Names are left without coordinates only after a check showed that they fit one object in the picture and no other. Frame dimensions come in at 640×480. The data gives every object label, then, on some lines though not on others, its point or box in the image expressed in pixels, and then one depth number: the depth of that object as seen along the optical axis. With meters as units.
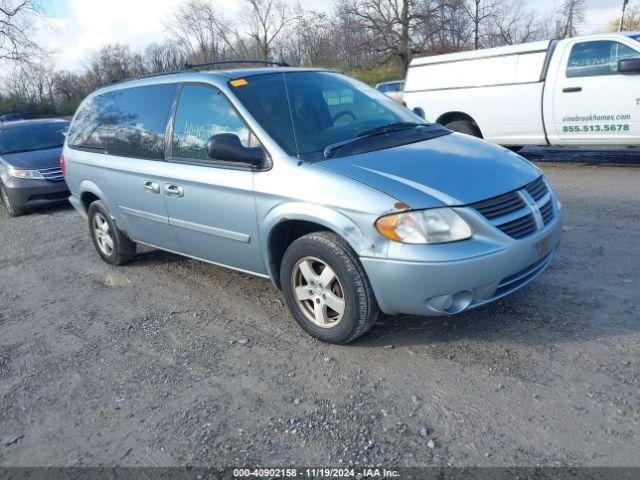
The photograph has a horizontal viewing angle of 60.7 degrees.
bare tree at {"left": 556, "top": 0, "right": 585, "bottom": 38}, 43.66
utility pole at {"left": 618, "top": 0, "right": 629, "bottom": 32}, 37.09
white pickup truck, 7.81
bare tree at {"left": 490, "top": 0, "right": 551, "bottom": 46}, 41.97
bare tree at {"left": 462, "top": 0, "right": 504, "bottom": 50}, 41.16
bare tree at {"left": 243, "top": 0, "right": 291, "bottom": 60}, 43.11
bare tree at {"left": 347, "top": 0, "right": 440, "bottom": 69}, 40.53
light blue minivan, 3.14
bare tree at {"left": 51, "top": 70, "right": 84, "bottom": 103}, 51.22
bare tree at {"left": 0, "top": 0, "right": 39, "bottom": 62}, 31.88
